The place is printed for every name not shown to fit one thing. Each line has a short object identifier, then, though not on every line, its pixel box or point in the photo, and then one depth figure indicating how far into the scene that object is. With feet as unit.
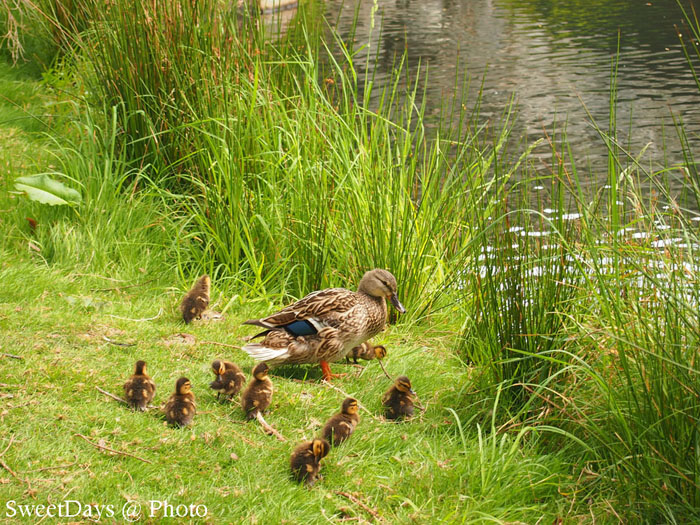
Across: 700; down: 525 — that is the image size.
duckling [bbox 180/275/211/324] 37.50
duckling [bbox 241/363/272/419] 29.25
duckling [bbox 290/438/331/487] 25.38
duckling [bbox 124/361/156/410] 28.81
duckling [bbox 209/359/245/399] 30.09
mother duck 33.65
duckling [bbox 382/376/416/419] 30.55
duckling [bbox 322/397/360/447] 27.71
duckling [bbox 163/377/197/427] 27.94
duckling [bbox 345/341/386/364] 36.76
